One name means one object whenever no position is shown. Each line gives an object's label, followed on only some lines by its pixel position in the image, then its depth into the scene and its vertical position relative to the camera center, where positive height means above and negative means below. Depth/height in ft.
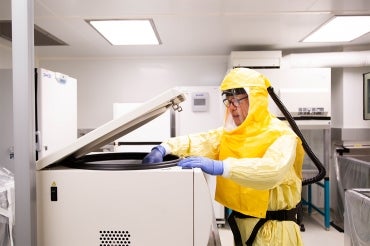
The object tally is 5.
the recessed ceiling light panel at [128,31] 9.62 +3.18
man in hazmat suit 4.89 -0.49
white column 2.67 +0.01
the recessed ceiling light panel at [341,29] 9.62 +3.23
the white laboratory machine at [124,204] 2.76 -0.76
